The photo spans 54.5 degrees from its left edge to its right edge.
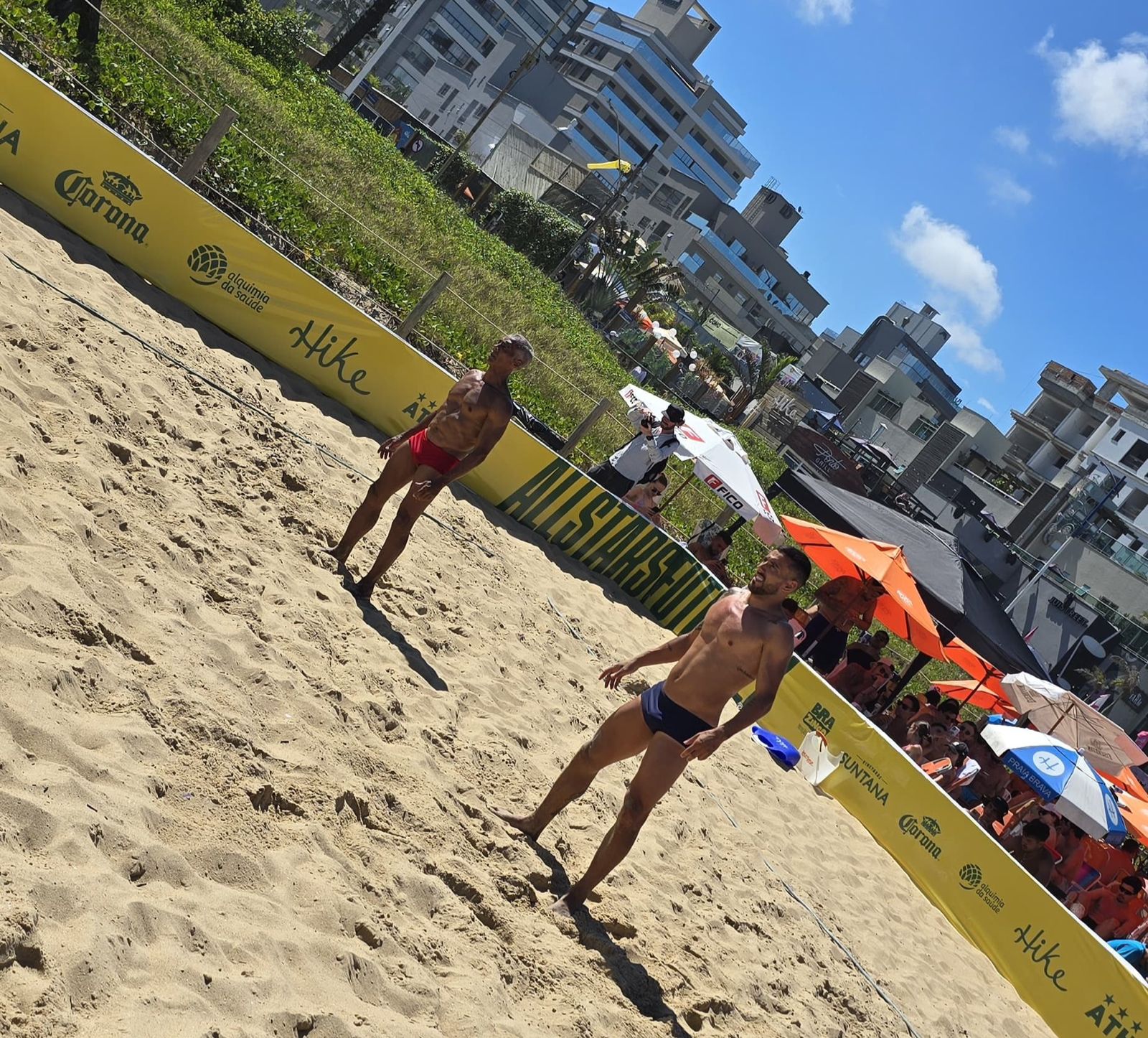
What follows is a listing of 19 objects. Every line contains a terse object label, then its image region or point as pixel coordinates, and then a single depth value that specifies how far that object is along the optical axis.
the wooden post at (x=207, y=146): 9.20
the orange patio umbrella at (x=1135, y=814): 11.41
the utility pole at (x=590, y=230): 31.05
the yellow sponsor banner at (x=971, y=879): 8.73
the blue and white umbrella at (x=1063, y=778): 9.94
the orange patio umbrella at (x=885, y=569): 11.16
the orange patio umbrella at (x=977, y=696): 13.81
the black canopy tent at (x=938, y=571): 13.07
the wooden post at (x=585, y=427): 12.11
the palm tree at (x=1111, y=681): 31.08
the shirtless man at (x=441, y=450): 6.19
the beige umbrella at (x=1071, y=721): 11.60
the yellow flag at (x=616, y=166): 34.22
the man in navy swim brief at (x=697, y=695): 4.94
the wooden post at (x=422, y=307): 10.73
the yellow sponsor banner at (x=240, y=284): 8.00
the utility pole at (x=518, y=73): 30.61
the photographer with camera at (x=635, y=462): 11.63
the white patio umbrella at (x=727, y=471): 11.41
